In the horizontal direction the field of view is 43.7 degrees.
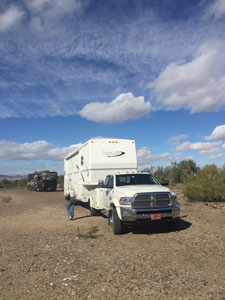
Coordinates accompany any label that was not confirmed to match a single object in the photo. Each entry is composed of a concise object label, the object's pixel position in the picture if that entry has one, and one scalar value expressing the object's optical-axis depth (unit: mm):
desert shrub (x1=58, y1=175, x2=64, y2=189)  48541
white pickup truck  8156
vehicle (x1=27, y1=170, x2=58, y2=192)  35938
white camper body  13289
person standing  11969
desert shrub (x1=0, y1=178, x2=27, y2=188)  59797
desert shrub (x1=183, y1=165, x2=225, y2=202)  14609
